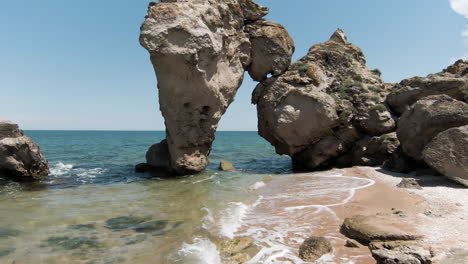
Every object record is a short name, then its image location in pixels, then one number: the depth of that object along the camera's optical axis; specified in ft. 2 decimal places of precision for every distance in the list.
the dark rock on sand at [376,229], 20.59
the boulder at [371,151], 54.24
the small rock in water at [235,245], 21.05
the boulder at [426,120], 40.63
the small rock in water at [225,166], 66.03
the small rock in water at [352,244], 20.68
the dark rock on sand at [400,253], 17.44
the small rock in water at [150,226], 26.45
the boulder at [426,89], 49.93
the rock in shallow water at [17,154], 48.88
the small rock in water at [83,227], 26.94
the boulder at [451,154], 34.76
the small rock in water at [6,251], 21.56
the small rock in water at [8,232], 25.23
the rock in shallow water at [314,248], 19.45
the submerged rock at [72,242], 23.02
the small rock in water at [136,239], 23.67
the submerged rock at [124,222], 27.26
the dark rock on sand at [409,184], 36.01
